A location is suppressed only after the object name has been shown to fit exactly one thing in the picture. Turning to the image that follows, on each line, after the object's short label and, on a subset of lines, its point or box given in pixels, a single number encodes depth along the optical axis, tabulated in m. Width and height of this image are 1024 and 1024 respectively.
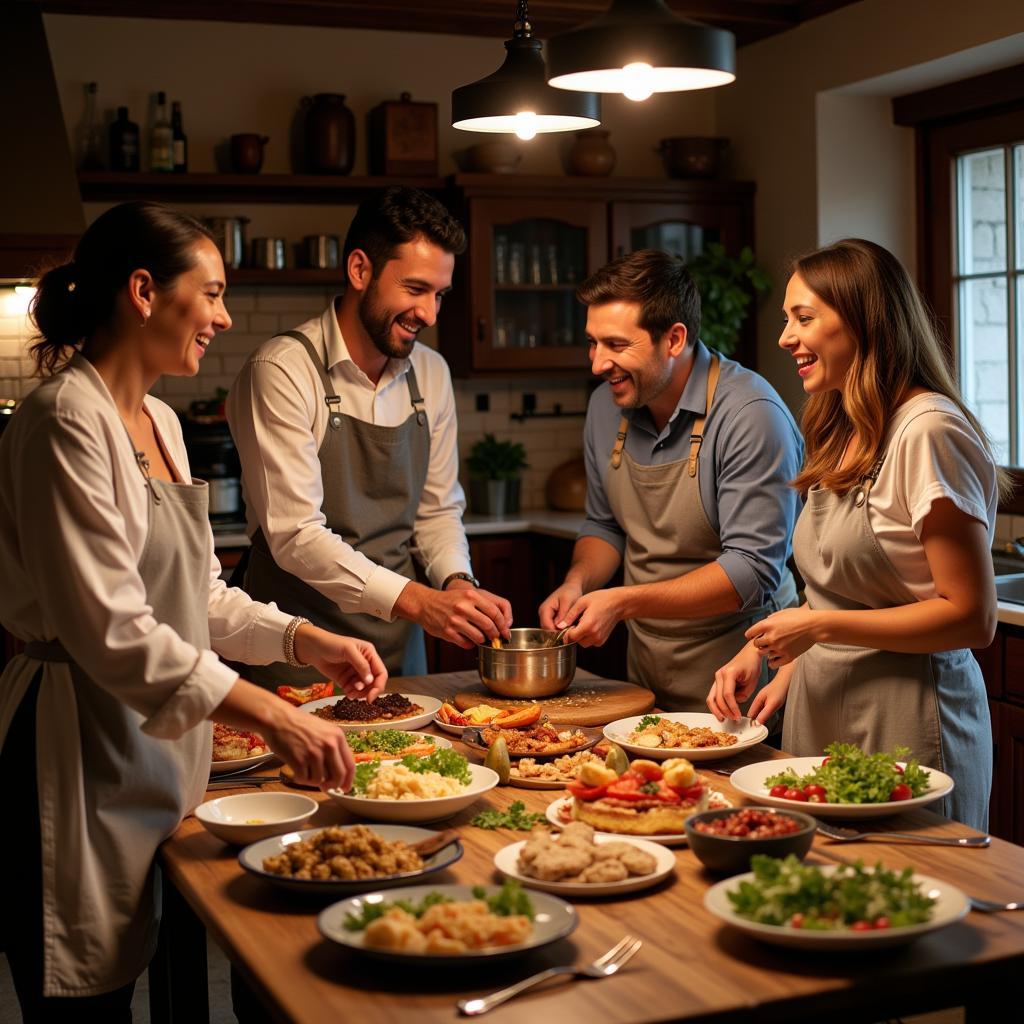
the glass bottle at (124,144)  5.43
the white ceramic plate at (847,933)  1.50
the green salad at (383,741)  2.42
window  5.00
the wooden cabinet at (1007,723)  3.74
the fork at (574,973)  1.46
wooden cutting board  2.73
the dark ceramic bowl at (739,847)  1.76
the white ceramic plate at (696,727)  2.35
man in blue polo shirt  3.03
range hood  4.98
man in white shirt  3.07
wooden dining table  1.47
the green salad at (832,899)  1.54
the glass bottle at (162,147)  5.45
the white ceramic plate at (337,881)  1.74
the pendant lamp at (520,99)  2.66
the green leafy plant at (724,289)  5.79
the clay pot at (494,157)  5.79
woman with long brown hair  2.31
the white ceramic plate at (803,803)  1.99
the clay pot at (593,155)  5.95
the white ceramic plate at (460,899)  1.51
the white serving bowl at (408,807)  2.04
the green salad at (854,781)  2.02
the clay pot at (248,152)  5.55
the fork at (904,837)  1.93
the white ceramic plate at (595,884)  1.74
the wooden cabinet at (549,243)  5.77
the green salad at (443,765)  2.18
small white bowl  1.97
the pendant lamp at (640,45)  2.10
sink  4.18
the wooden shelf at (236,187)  5.42
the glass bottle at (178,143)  5.49
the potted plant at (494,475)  6.06
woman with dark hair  1.87
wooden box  5.73
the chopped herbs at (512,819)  2.08
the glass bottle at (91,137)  5.49
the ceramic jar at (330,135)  5.62
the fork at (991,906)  1.69
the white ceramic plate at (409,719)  2.55
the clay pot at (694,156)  6.04
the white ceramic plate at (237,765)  2.37
